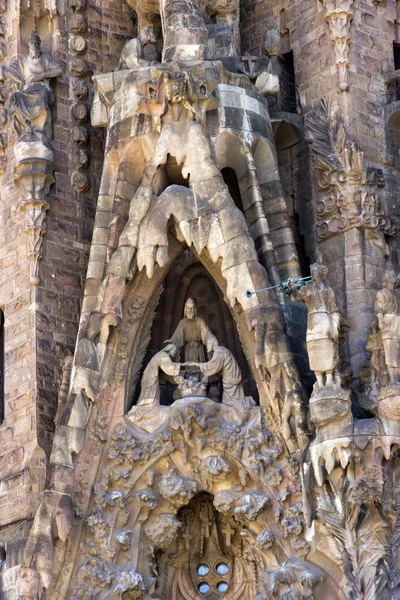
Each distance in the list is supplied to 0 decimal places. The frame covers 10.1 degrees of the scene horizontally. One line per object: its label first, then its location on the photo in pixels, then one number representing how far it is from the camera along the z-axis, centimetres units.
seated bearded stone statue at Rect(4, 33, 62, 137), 2594
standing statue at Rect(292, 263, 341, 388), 2300
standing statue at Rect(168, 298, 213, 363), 2461
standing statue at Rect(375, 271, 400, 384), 2303
